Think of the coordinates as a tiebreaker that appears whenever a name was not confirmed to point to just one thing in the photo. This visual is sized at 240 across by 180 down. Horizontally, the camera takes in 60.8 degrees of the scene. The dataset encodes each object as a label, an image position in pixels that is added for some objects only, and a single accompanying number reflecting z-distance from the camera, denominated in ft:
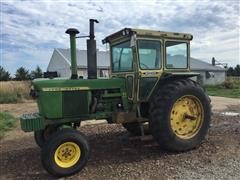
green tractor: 12.25
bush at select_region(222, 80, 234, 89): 63.39
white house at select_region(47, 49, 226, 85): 61.61
